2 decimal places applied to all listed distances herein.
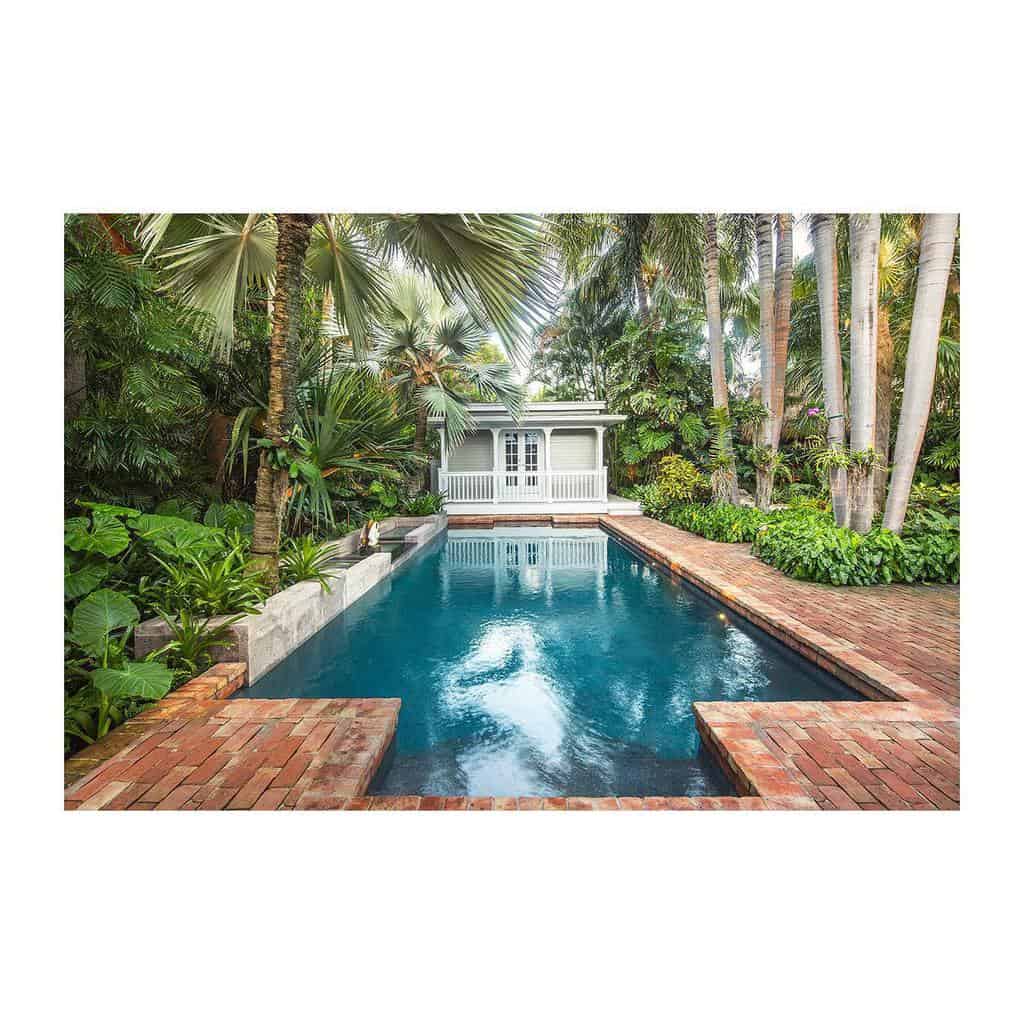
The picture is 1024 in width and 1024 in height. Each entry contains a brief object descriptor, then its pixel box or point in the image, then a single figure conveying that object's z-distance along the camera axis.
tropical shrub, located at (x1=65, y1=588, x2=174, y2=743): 2.22
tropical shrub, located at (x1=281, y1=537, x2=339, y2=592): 4.66
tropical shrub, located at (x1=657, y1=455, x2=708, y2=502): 11.01
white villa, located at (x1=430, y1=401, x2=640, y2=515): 14.40
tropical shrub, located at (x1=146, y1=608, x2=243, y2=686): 2.89
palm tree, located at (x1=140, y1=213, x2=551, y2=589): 3.15
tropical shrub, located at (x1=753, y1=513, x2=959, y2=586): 5.27
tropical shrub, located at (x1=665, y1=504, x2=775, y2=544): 8.12
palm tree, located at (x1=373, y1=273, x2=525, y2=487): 11.39
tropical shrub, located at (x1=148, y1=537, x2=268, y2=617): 3.39
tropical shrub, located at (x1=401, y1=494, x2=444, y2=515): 11.53
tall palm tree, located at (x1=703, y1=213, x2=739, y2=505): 9.24
